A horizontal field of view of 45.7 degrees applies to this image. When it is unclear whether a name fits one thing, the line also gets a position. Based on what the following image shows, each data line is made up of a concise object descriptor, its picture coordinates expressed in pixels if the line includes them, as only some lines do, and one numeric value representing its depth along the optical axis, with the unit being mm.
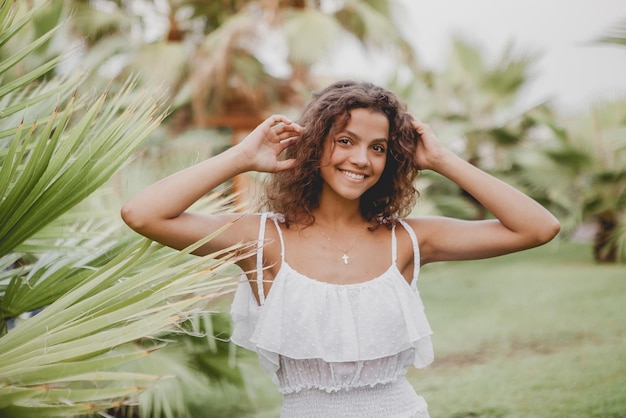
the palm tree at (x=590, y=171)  9688
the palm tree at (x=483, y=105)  11508
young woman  2139
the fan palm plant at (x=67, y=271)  1477
